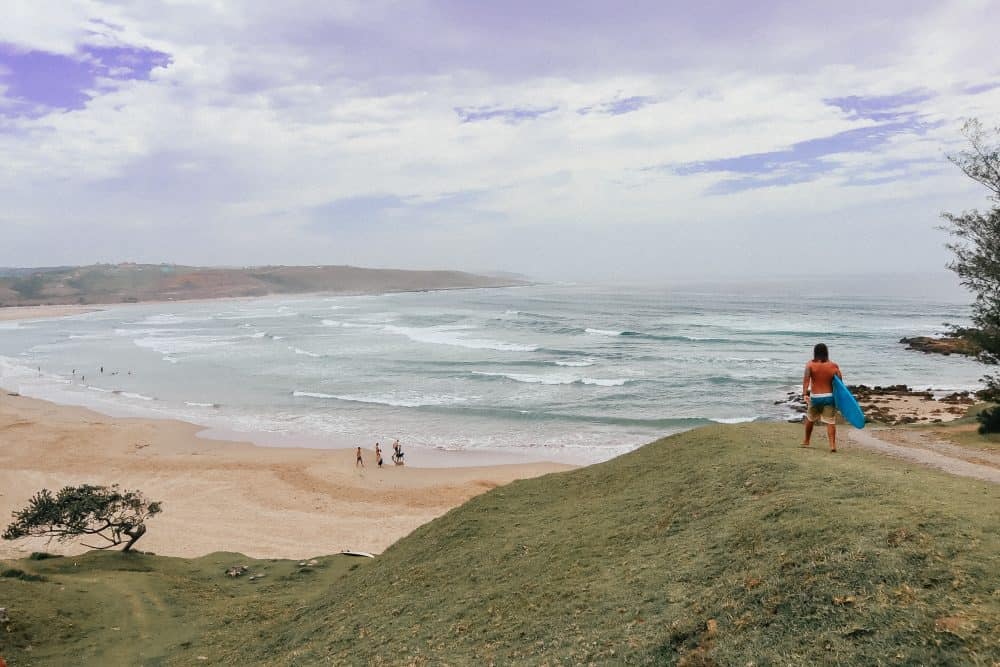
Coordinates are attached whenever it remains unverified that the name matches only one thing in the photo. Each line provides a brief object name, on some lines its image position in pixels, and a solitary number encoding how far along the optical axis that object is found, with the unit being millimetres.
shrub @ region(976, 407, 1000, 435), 15352
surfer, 9984
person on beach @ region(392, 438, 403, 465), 28473
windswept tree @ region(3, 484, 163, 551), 15609
